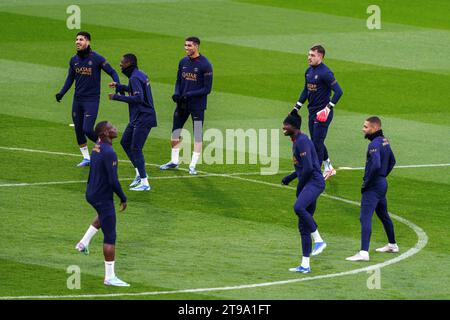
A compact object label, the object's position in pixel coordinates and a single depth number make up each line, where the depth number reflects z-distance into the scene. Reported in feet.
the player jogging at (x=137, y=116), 78.64
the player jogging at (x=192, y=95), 84.23
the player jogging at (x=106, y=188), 59.31
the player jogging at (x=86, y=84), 84.28
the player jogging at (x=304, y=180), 62.59
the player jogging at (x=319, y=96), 81.35
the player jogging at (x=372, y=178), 64.85
